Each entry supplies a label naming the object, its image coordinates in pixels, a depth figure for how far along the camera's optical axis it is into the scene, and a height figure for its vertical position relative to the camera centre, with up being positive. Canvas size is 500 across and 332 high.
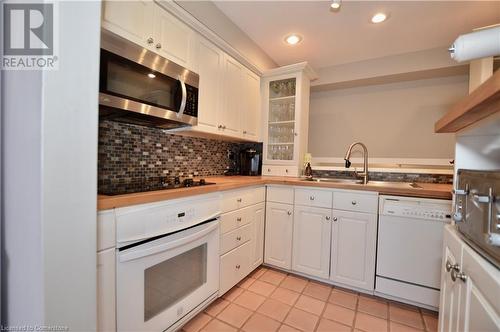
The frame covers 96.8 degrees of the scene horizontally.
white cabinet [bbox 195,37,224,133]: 1.78 +0.65
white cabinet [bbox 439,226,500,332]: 0.54 -0.37
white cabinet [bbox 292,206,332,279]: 1.90 -0.69
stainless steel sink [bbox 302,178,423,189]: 2.05 -0.19
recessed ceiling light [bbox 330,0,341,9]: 1.54 +1.10
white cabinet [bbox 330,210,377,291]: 1.74 -0.69
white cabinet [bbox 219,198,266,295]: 1.65 -0.69
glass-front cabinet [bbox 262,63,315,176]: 2.47 +0.51
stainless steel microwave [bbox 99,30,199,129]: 1.14 +0.42
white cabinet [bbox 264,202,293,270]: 2.05 -0.70
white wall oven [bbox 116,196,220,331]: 1.02 -0.58
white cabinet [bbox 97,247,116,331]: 0.92 -0.57
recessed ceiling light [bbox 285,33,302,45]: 2.19 +1.24
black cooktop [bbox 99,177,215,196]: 1.17 -0.18
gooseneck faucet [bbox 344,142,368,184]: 2.18 -0.02
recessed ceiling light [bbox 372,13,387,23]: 1.84 +1.23
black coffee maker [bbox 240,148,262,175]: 2.64 -0.02
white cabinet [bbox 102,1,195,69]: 1.22 +0.81
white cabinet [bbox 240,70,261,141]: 2.34 +0.59
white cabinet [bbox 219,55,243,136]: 2.05 +0.60
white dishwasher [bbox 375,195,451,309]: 1.56 -0.61
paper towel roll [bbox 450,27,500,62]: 0.56 +0.32
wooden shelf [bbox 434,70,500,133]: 0.53 +0.17
